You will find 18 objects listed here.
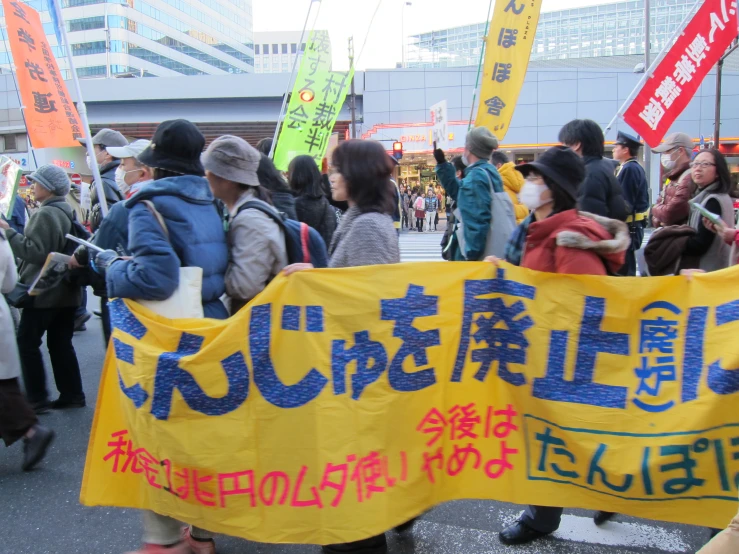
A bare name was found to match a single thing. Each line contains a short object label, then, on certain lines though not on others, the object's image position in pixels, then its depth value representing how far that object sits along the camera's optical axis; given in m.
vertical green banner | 8.10
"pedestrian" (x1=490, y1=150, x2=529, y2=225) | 5.27
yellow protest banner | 2.57
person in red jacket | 2.76
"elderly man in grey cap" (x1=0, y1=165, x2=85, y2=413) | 4.50
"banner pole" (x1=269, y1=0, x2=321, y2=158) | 8.30
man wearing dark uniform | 5.24
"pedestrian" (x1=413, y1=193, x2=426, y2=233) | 24.22
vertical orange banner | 4.65
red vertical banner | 5.70
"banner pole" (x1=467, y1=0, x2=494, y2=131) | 6.93
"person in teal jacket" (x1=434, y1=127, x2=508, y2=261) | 4.35
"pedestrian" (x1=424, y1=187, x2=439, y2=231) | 24.89
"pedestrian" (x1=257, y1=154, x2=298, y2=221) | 4.28
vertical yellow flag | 6.80
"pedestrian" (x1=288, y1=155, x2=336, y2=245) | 5.04
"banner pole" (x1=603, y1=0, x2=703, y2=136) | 5.79
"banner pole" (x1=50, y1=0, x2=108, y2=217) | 4.38
